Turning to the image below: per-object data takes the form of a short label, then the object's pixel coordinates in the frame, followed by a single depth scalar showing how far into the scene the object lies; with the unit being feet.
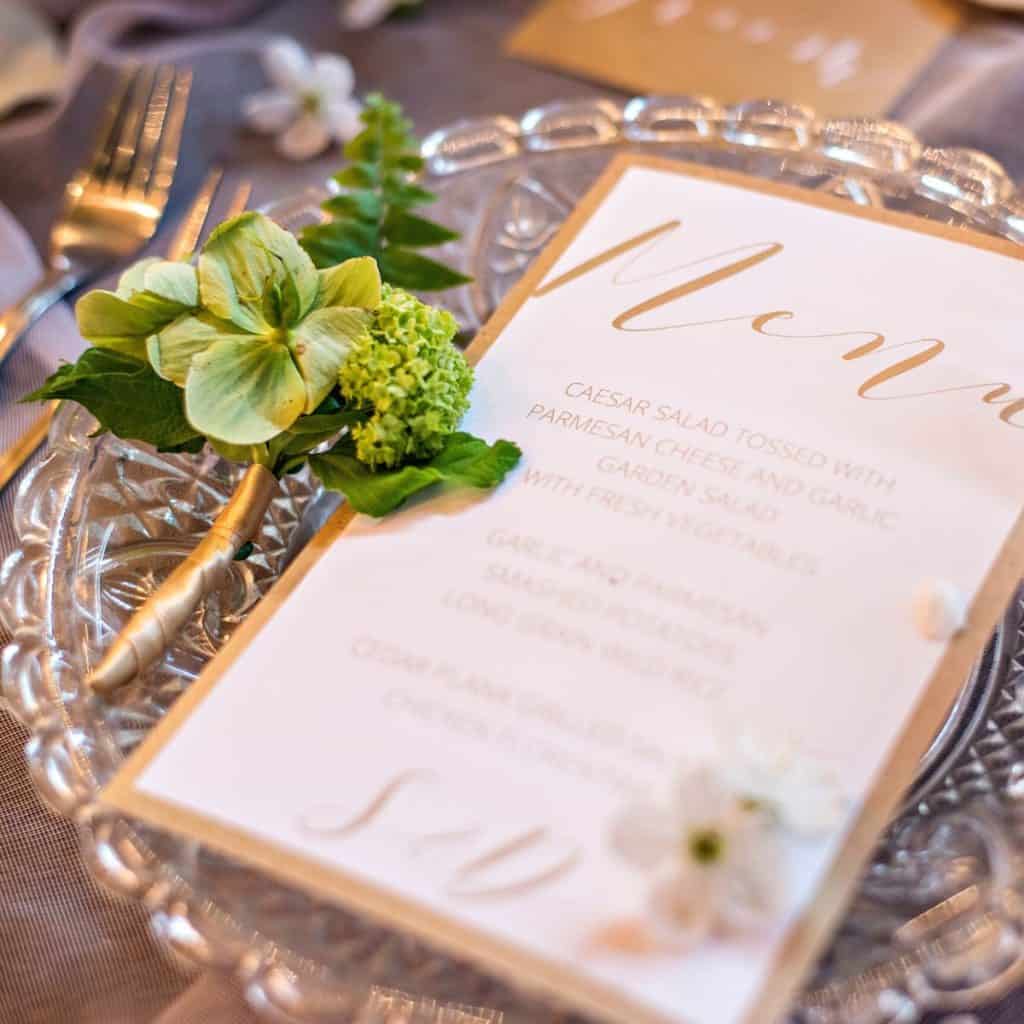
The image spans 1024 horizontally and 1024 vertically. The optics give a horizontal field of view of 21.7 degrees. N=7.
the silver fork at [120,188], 2.19
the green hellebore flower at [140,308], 1.74
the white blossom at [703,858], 1.54
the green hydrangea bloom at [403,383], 1.73
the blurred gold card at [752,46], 2.27
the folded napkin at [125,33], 2.33
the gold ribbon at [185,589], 1.72
